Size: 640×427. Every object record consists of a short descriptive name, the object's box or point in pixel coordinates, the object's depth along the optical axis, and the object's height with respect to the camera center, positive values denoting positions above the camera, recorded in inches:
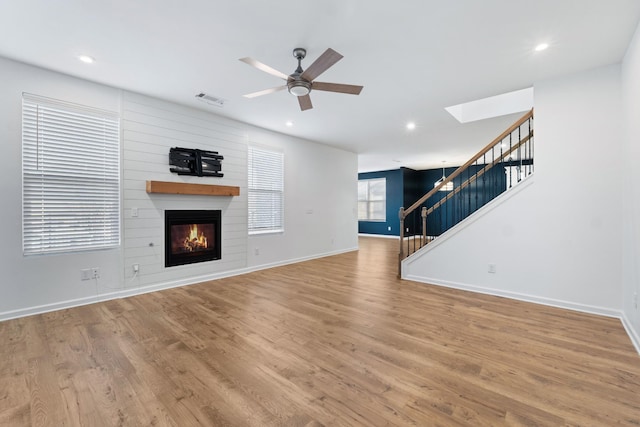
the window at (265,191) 211.0 +14.4
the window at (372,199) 442.9 +16.5
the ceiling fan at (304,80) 94.9 +48.4
